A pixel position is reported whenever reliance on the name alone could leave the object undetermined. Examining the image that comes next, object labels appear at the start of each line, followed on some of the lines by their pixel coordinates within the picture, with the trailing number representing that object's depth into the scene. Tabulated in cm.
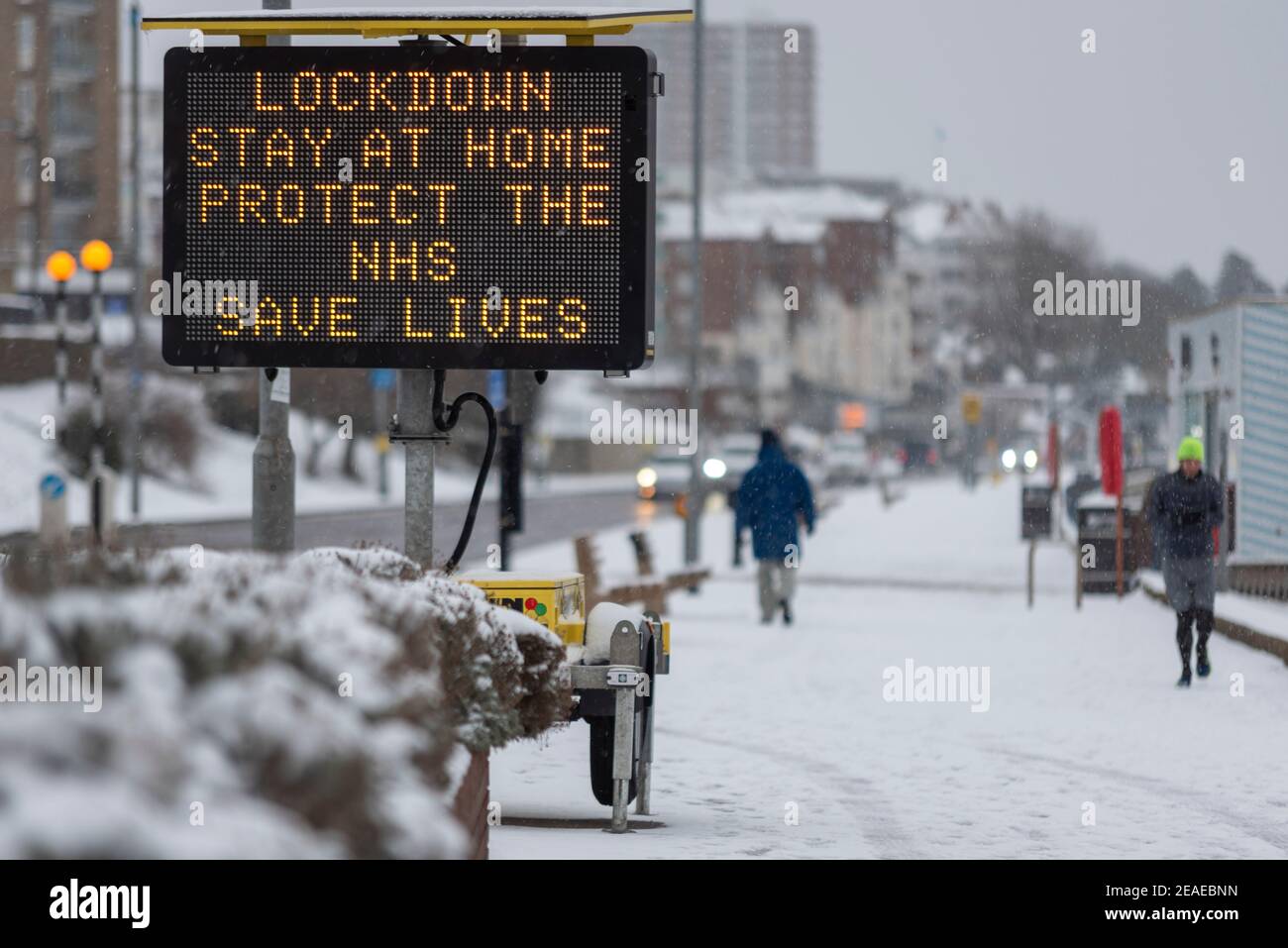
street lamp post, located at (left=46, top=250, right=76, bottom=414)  2741
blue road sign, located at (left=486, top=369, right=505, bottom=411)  3834
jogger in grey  1528
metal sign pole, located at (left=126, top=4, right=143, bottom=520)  3953
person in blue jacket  2053
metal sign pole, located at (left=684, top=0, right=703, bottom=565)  2698
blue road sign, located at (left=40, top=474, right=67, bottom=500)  2639
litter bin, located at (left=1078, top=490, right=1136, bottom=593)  2497
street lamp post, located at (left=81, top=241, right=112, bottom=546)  2750
